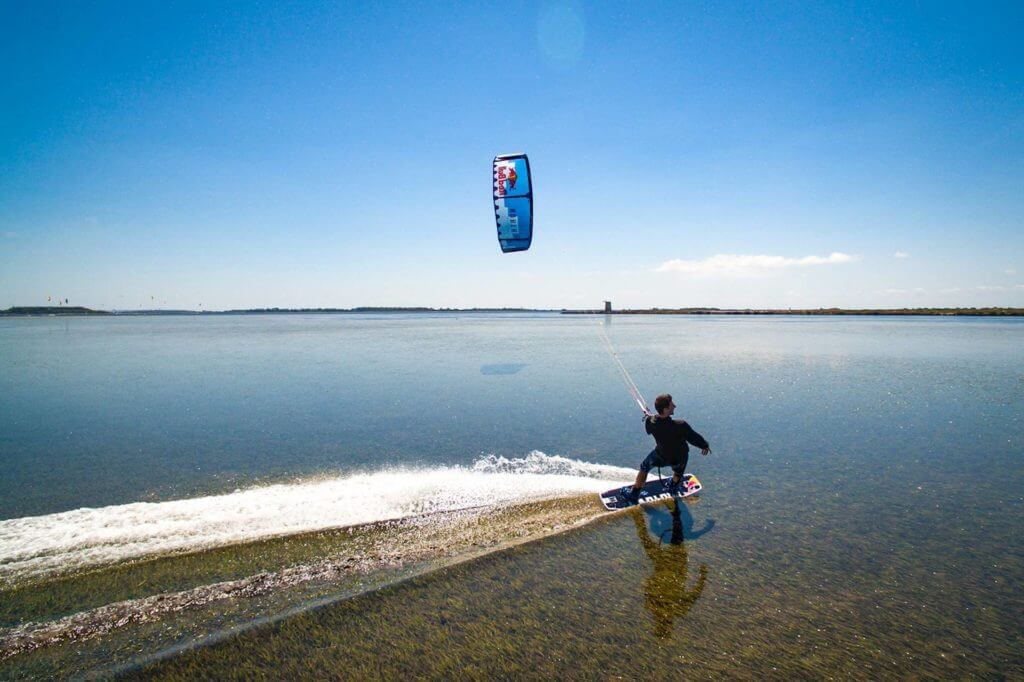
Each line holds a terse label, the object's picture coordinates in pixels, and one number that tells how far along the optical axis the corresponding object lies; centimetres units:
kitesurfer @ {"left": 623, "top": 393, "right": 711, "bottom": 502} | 712
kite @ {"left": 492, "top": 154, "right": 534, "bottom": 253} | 1744
